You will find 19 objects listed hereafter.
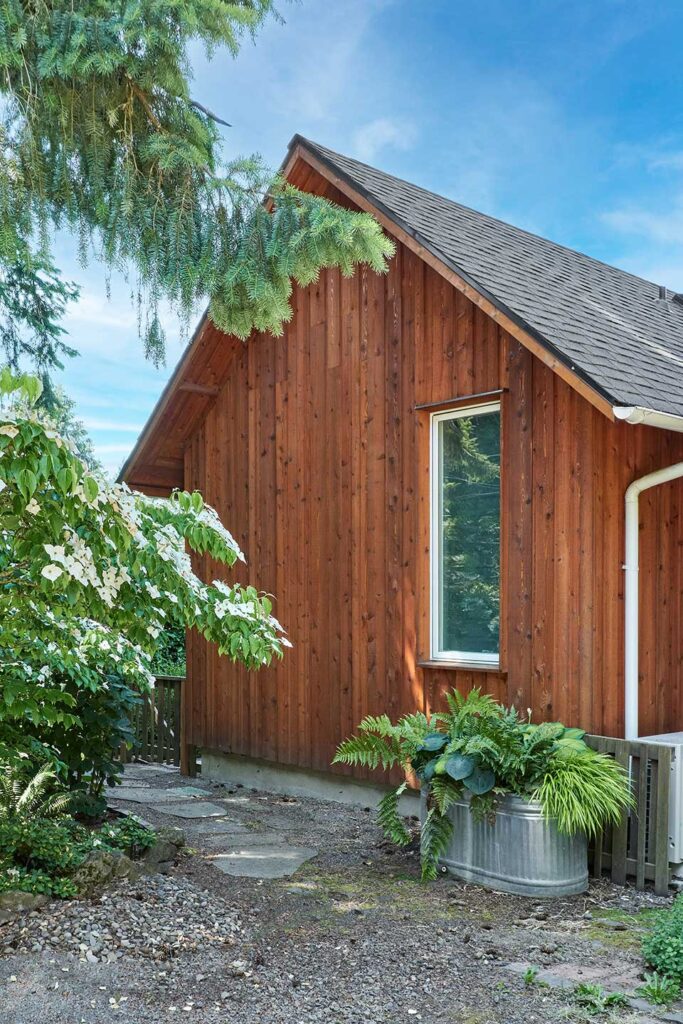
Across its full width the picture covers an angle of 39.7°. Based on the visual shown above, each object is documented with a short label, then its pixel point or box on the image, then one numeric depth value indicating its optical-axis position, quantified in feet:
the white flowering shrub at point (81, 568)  9.98
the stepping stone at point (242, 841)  20.30
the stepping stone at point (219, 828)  21.83
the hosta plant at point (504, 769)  16.34
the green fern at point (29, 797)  16.77
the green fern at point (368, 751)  19.30
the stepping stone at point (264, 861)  18.24
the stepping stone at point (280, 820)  22.68
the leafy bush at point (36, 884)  14.84
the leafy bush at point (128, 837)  17.69
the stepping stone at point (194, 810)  23.95
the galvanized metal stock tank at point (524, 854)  16.56
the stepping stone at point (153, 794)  26.02
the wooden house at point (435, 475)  19.01
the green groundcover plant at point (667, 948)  12.48
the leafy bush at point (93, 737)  19.79
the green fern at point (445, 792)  17.28
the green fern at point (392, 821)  18.94
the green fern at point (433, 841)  17.52
